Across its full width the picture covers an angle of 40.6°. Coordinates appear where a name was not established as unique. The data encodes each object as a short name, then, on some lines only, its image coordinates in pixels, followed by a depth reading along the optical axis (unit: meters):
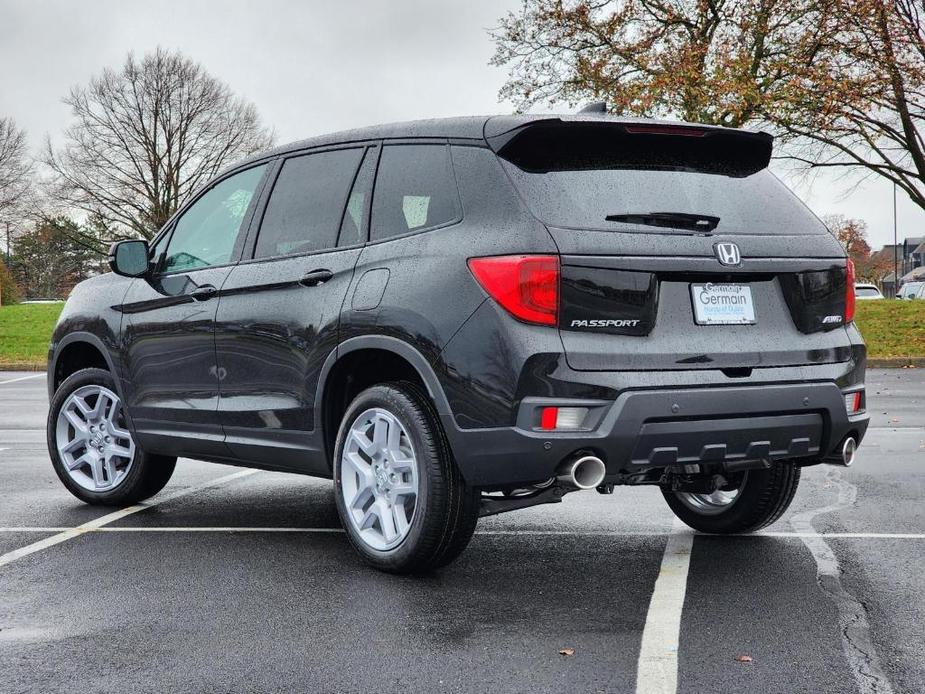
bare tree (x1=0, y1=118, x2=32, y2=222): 52.38
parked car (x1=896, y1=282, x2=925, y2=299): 54.81
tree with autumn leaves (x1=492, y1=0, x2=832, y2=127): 25.56
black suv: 4.53
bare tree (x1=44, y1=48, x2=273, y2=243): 48.50
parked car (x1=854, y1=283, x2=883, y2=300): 48.11
